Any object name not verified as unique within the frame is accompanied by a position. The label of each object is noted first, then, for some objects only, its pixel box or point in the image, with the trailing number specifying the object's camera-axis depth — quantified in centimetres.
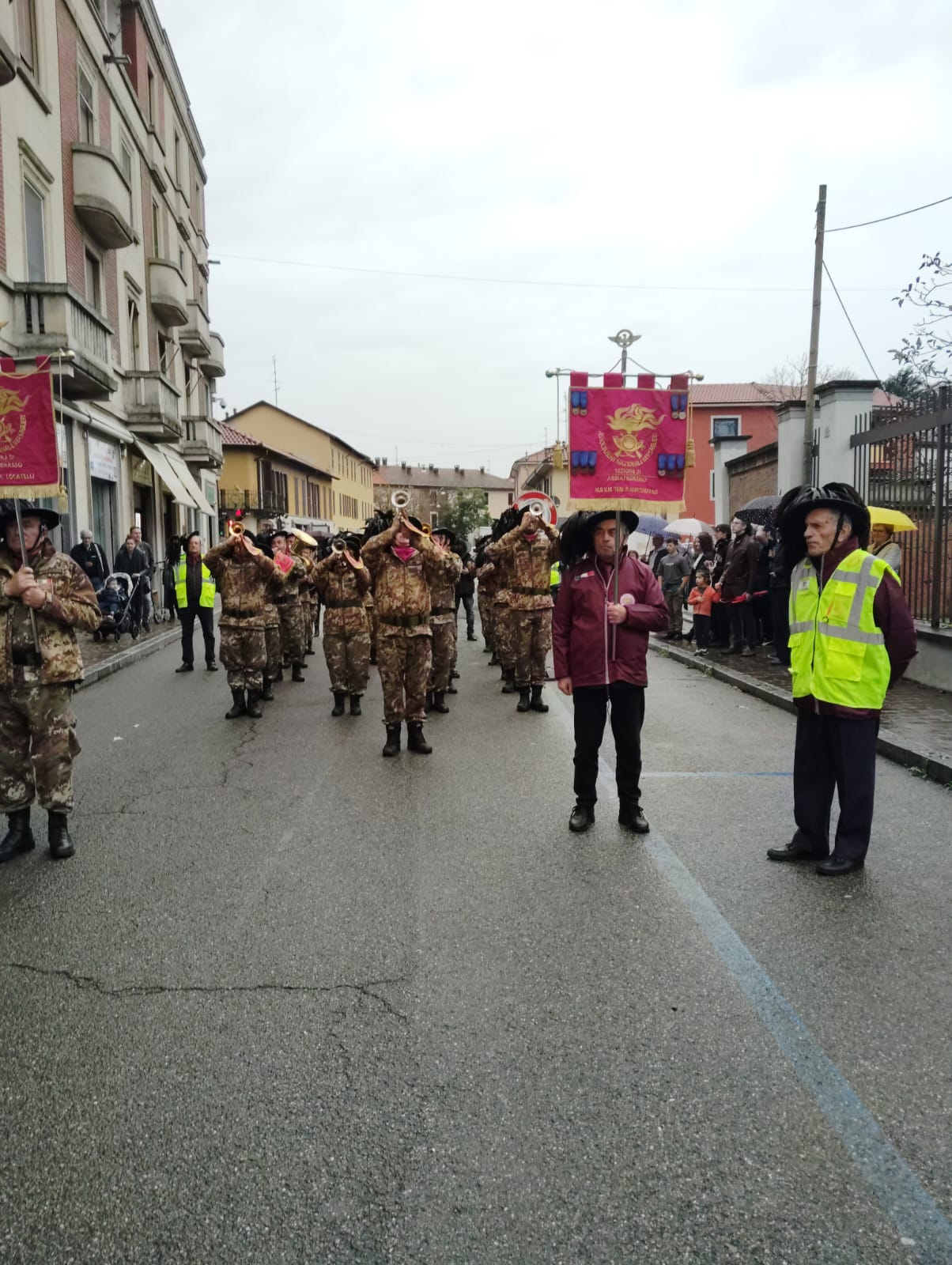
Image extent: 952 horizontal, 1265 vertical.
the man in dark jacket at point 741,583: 1405
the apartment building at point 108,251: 1716
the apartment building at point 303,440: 7650
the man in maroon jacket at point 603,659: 586
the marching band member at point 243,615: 1005
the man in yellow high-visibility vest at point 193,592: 1286
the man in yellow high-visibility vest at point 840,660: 496
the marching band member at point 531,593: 1038
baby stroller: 1697
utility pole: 1861
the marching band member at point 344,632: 1027
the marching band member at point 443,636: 1038
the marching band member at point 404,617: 822
